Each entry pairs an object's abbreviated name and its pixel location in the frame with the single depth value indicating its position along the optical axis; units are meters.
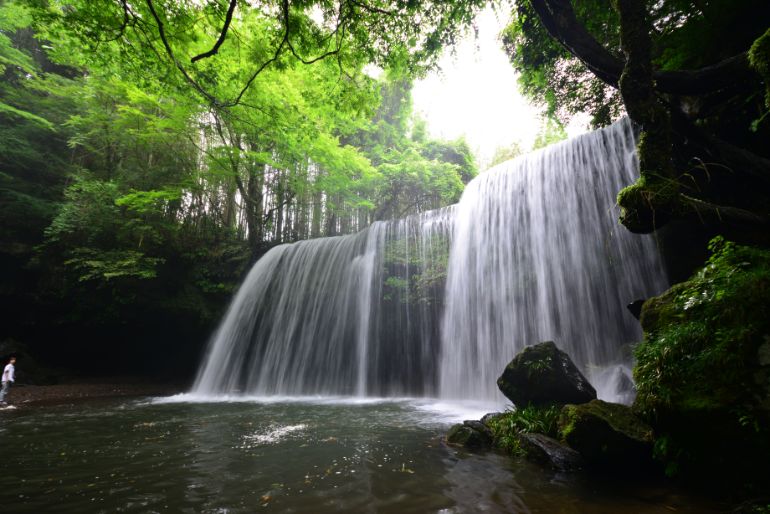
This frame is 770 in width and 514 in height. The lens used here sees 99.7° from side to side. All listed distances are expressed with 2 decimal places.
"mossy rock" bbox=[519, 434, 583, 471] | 3.51
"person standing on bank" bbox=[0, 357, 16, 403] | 8.69
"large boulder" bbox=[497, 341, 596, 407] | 5.08
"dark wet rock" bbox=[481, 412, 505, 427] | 5.01
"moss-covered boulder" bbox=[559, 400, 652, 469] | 3.26
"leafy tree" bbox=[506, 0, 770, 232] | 3.54
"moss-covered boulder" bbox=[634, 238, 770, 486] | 2.56
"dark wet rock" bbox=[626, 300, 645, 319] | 5.27
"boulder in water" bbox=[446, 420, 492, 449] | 4.37
